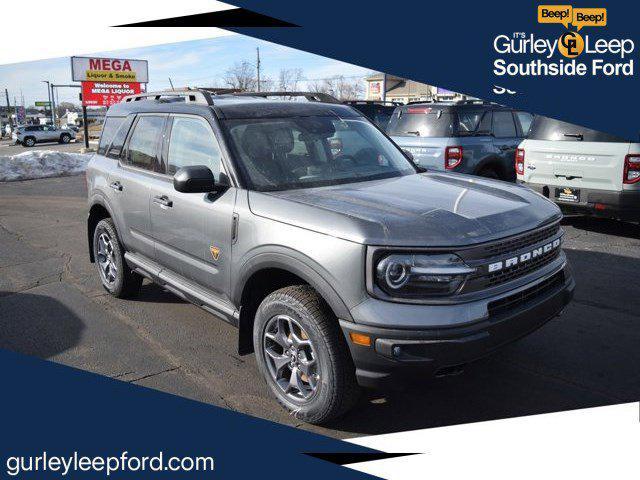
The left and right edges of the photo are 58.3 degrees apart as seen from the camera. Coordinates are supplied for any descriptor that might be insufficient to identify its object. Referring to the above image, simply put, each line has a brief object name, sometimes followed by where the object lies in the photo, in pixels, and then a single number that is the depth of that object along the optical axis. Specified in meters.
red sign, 31.77
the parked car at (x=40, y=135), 47.05
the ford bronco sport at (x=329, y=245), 2.93
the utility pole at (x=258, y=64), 62.35
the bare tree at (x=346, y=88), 77.50
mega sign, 31.56
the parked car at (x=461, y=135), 9.30
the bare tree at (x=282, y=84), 64.38
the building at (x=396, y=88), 66.62
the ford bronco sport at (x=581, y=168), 7.45
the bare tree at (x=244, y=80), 62.25
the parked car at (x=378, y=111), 13.48
